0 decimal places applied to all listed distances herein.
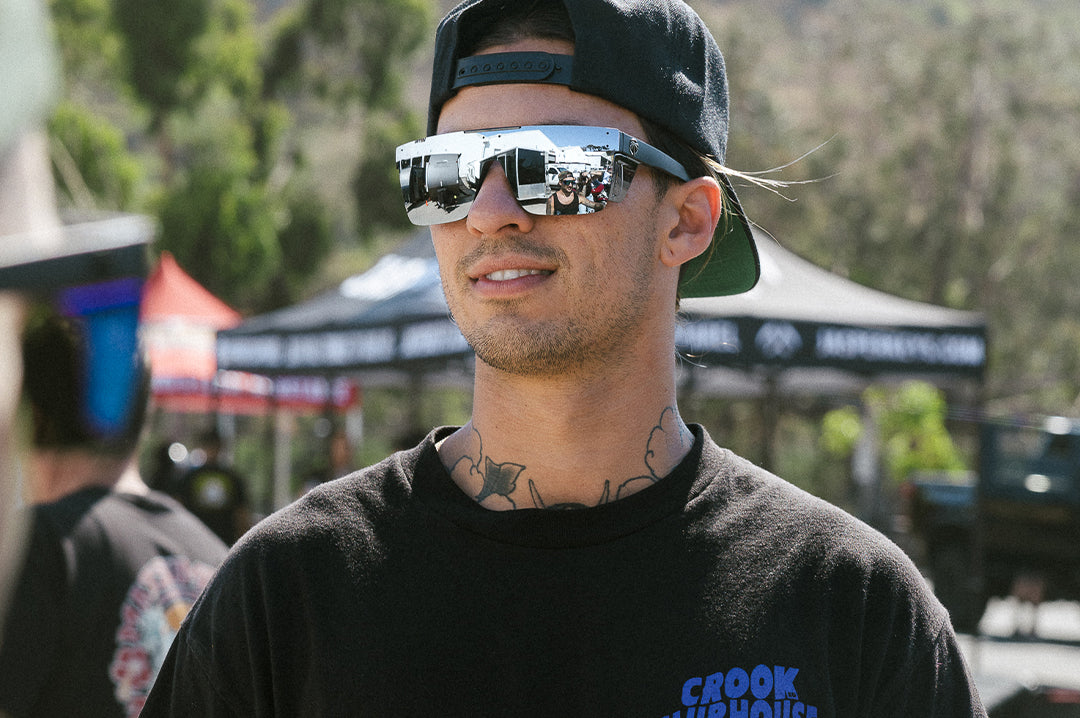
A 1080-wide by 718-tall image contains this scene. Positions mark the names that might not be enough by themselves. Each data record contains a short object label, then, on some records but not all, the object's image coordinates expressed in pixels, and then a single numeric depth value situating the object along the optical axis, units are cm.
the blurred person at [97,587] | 260
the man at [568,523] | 160
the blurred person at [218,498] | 826
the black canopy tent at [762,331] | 618
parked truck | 947
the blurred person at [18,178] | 57
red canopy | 1088
